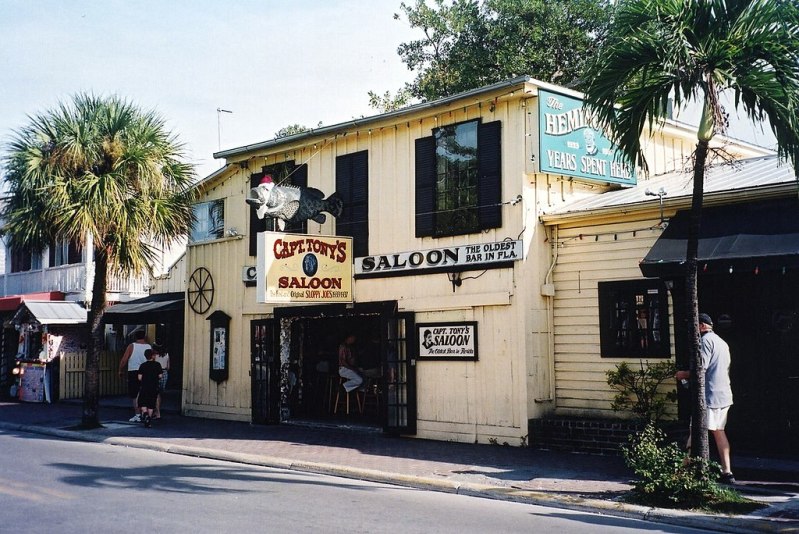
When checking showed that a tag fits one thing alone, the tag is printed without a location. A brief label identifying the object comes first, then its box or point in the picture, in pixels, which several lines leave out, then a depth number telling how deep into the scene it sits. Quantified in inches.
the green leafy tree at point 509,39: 1044.5
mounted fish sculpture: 579.5
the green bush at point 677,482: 338.0
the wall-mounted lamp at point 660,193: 484.7
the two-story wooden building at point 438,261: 529.7
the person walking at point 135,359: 708.7
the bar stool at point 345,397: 677.8
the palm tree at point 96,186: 608.4
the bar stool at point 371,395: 677.3
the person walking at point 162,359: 745.6
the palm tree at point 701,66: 343.9
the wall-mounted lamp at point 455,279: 557.0
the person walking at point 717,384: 384.5
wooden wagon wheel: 736.2
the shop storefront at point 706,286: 434.1
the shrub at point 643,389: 476.4
